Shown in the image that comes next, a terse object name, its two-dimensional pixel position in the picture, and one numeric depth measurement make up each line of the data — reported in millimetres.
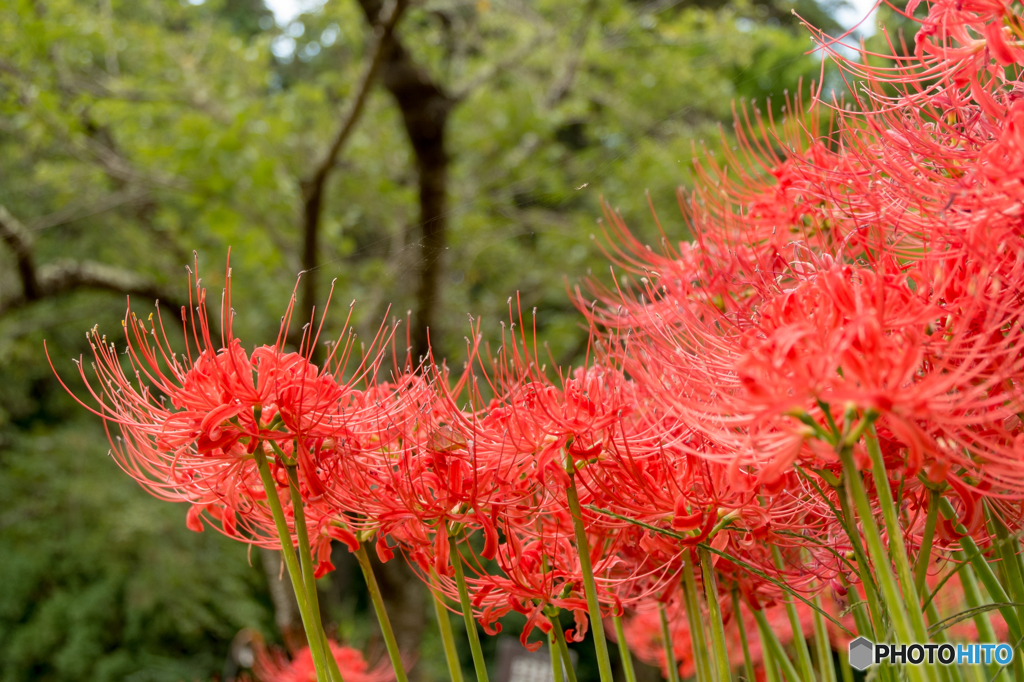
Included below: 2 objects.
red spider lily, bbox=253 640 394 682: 1130
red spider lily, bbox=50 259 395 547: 461
